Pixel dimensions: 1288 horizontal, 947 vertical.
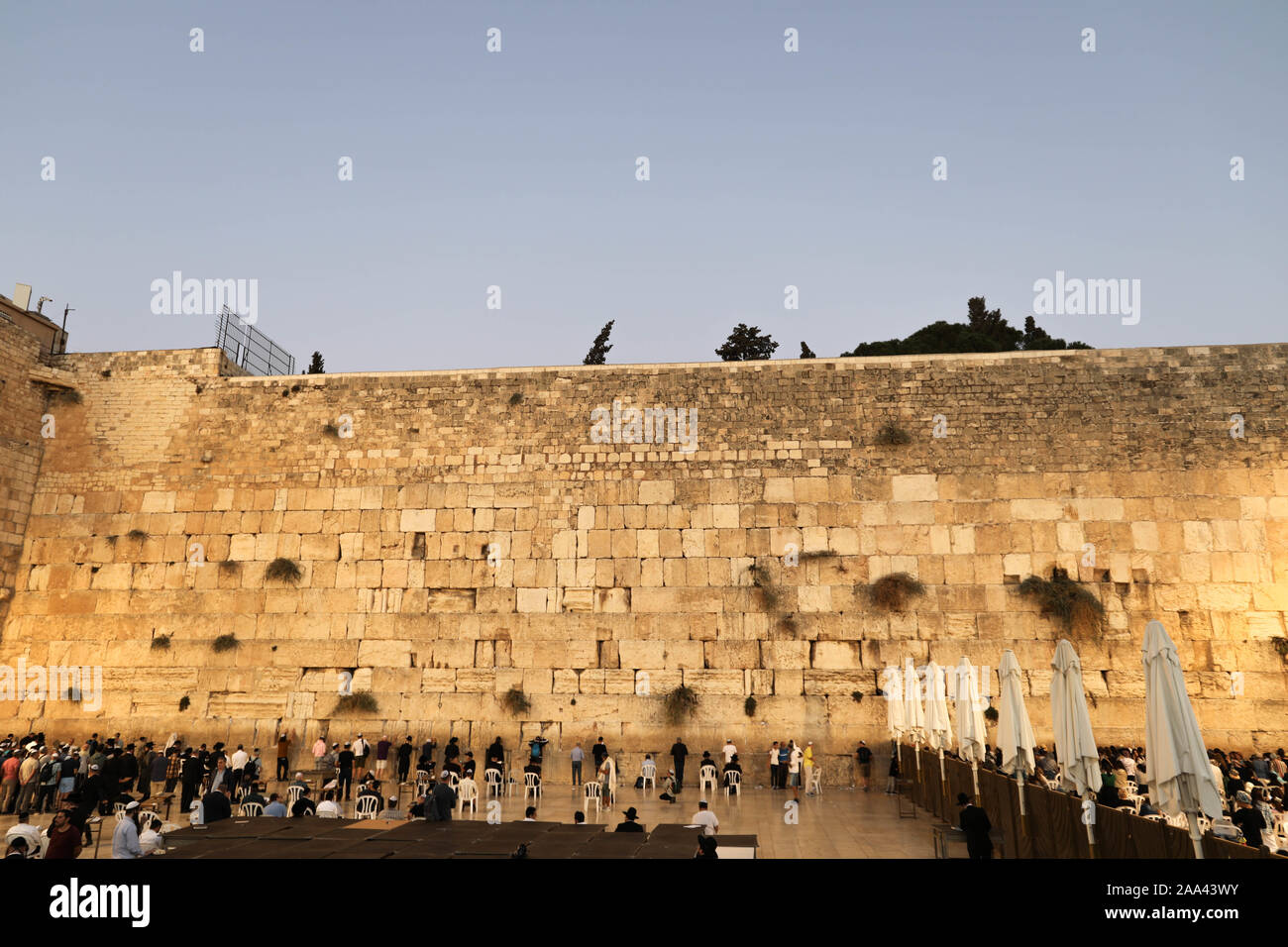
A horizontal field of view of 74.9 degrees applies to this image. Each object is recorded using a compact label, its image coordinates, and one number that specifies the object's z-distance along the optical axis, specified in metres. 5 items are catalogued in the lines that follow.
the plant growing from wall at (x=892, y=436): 16.52
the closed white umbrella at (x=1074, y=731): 7.85
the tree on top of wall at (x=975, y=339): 30.00
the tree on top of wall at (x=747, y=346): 28.22
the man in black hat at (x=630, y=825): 8.92
